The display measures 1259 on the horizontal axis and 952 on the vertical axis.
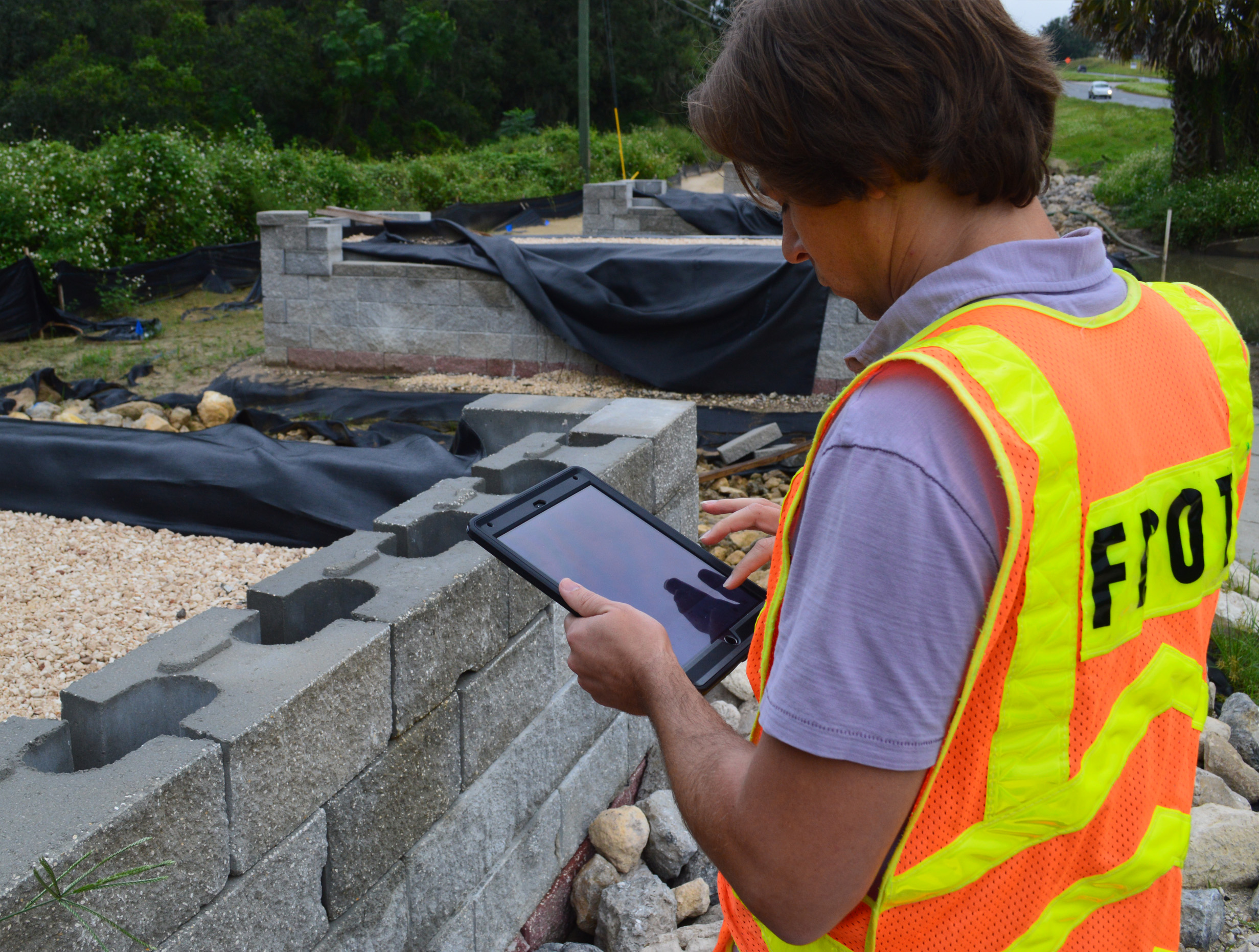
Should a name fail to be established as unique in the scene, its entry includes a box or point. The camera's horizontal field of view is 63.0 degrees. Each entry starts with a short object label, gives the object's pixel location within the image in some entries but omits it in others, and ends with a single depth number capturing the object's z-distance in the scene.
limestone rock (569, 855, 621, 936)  3.28
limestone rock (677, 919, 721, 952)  2.97
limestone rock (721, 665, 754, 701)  4.27
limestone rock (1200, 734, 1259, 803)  3.80
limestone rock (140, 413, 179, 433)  7.21
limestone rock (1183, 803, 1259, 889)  3.21
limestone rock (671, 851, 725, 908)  3.41
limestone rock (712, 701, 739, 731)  4.05
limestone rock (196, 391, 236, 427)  7.76
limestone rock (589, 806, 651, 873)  3.41
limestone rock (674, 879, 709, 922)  3.24
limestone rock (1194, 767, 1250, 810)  3.63
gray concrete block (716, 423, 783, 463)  7.41
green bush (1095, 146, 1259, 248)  20.80
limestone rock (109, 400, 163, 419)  7.82
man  0.93
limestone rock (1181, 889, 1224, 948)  2.93
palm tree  19.23
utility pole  24.00
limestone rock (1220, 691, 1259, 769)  4.06
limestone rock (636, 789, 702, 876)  3.40
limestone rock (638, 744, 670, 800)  4.01
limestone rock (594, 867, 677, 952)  3.03
